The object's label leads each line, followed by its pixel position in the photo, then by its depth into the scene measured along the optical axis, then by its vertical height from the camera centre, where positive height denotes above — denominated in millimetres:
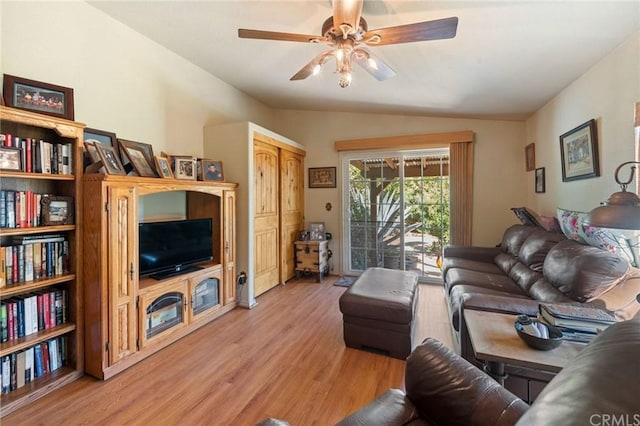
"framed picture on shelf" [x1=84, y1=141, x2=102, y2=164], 2146 +471
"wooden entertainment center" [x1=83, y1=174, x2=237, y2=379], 2020 -631
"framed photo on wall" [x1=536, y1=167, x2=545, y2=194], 3375 +362
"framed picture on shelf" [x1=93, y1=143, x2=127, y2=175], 2127 +414
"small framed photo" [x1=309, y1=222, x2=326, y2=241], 4633 -346
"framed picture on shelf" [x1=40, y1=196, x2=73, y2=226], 1928 +19
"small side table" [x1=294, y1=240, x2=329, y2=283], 4387 -722
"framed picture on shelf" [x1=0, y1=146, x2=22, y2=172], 1700 +333
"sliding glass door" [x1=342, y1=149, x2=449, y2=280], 4270 +12
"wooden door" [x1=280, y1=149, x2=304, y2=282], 4258 +88
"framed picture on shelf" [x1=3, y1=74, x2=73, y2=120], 1788 +784
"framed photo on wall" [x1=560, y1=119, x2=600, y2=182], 2301 +516
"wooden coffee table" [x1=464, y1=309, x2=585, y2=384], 1168 -622
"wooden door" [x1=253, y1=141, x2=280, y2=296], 3709 -107
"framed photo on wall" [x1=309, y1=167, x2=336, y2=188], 4758 +583
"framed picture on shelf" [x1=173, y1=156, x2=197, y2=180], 2852 +456
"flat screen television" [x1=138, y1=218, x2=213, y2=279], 2453 -328
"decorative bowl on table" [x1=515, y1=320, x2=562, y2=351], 1232 -581
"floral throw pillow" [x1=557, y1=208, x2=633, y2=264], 1904 -198
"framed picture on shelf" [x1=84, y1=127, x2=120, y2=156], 2286 +636
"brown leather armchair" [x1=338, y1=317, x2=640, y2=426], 547 -610
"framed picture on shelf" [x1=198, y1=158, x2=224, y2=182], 3143 +480
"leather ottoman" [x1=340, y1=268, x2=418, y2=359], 2289 -900
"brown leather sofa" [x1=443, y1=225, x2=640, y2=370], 1674 -534
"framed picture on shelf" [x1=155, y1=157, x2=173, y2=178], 2664 +435
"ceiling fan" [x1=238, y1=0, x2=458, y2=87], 1568 +1085
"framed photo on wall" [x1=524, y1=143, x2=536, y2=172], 3606 +713
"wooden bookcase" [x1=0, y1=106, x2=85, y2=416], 1741 -441
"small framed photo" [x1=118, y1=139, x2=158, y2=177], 2488 +567
